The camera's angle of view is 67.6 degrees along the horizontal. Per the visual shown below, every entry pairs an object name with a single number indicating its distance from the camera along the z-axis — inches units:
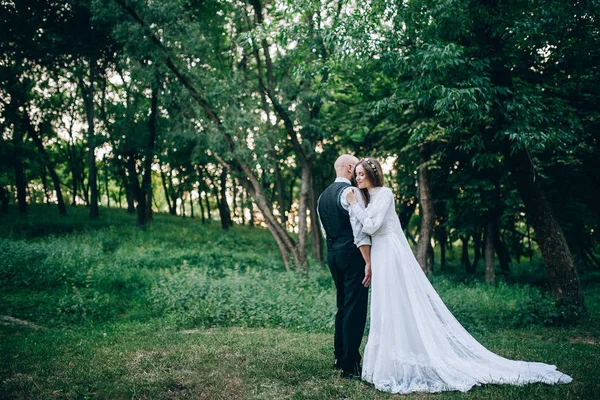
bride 197.0
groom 215.2
